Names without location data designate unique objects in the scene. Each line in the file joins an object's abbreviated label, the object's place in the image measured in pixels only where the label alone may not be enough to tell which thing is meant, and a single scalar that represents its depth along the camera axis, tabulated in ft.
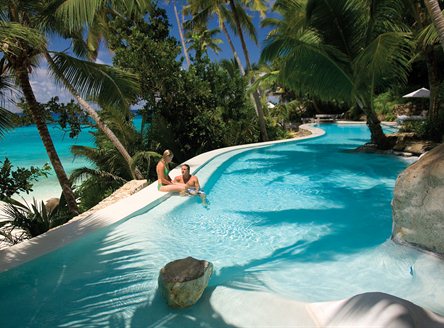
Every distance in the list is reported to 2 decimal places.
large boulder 10.91
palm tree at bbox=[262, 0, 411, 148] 29.89
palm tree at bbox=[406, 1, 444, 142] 32.91
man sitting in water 20.80
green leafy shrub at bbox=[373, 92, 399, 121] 74.55
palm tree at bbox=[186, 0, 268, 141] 46.33
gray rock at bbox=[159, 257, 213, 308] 8.78
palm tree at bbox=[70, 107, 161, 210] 29.63
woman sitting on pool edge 20.40
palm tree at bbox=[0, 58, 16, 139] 16.29
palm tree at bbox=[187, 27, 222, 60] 44.14
